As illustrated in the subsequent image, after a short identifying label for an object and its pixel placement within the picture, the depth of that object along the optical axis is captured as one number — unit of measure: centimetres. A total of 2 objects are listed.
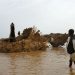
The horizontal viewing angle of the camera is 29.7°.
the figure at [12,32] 1092
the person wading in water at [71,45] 569
